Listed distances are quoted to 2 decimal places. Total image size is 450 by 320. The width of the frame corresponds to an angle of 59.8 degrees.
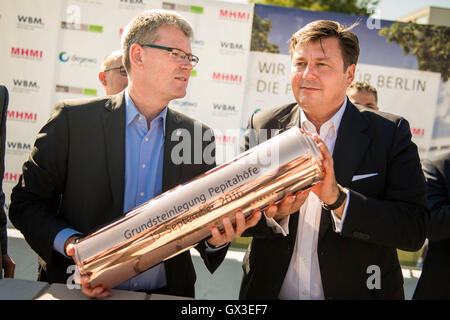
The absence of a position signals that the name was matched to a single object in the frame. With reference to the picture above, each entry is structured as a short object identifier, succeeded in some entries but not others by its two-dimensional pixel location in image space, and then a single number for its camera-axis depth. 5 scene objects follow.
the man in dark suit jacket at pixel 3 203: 1.78
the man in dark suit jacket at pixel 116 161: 1.82
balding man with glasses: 3.36
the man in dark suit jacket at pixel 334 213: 1.83
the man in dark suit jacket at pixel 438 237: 2.49
